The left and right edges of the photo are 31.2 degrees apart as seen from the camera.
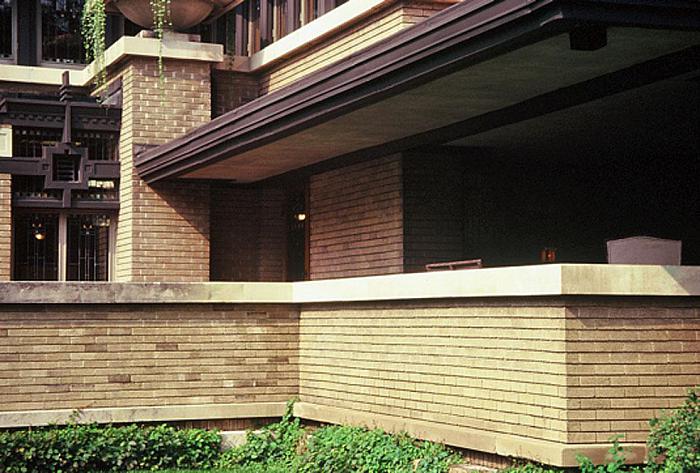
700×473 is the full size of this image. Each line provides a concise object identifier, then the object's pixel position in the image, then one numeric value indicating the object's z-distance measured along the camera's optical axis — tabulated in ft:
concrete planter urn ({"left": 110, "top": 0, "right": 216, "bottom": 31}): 61.98
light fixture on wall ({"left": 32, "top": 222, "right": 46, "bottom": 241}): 62.18
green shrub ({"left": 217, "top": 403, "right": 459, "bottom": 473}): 38.96
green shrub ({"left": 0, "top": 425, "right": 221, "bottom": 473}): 43.98
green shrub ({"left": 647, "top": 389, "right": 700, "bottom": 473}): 31.07
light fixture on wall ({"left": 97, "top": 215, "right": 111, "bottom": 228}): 63.05
